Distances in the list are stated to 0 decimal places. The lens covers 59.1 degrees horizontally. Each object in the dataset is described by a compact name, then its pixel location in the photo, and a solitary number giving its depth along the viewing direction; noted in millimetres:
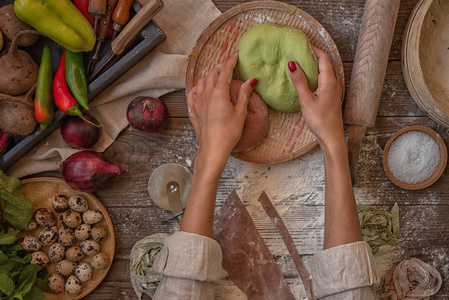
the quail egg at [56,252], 1391
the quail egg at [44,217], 1406
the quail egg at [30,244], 1394
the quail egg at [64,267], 1390
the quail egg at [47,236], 1394
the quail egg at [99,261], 1390
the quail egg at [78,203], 1400
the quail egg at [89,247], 1392
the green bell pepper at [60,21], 1220
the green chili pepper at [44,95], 1298
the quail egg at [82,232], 1398
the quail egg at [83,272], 1387
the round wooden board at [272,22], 1342
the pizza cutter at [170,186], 1431
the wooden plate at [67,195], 1425
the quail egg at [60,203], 1407
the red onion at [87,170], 1352
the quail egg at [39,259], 1392
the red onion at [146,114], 1369
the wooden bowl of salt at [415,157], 1415
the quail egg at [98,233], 1404
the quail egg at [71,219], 1396
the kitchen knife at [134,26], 1239
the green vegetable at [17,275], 1232
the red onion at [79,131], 1362
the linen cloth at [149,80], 1409
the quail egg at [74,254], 1399
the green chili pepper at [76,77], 1306
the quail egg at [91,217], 1406
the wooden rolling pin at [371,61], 1295
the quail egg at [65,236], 1396
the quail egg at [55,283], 1396
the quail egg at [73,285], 1391
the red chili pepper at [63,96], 1310
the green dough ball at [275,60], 1248
